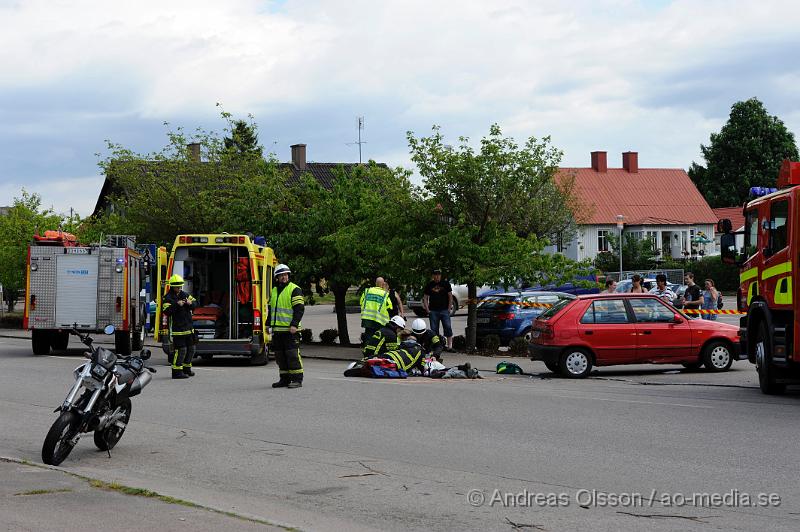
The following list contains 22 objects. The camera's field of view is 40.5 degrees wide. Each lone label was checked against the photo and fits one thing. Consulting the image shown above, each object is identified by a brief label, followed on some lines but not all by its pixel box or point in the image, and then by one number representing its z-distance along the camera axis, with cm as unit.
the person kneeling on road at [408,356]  1820
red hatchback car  1877
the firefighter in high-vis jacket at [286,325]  1627
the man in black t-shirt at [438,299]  2400
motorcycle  959
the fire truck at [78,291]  2541
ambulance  2200
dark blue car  2614
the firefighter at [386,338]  1856
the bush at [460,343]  2592
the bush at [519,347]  2405
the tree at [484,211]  2325
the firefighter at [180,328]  1864
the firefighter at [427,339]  1858
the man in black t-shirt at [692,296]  2438
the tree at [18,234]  4438
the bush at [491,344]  2475
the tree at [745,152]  8762
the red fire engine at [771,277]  1422
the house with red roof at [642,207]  7512
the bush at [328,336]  2911
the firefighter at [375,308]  1894
